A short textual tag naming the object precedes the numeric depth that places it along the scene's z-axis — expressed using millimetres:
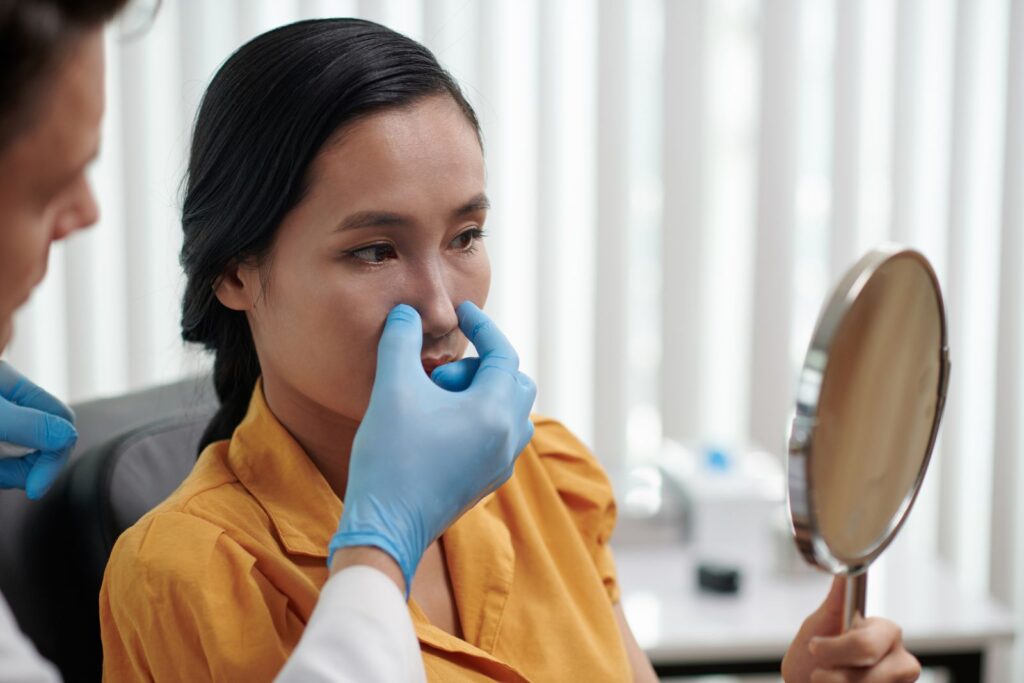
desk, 1557
